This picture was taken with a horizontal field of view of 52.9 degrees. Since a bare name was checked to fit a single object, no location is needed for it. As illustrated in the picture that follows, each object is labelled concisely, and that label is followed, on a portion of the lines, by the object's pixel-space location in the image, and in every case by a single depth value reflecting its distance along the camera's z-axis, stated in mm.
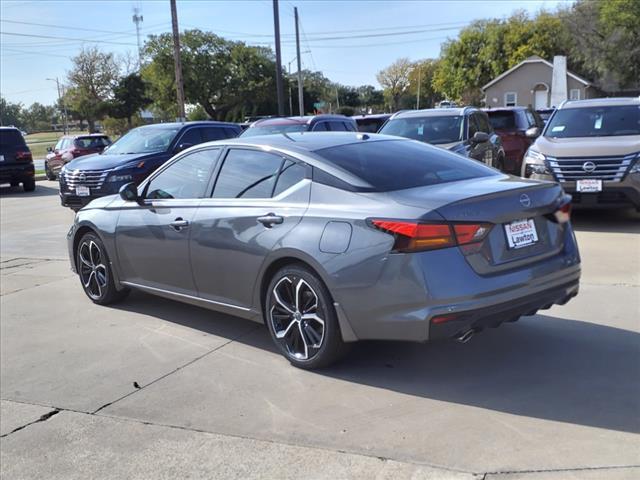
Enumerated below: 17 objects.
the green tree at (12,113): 102044
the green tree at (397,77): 100625
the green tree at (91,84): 53594
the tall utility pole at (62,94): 59288
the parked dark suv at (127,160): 11477
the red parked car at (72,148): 23359
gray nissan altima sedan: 3842
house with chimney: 57969
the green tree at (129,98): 55719
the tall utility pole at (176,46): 28000
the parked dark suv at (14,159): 20172
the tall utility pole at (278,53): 30150
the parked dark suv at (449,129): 10930
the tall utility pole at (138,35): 59781
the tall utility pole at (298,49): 41594
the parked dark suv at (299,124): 13680
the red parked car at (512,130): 15133
